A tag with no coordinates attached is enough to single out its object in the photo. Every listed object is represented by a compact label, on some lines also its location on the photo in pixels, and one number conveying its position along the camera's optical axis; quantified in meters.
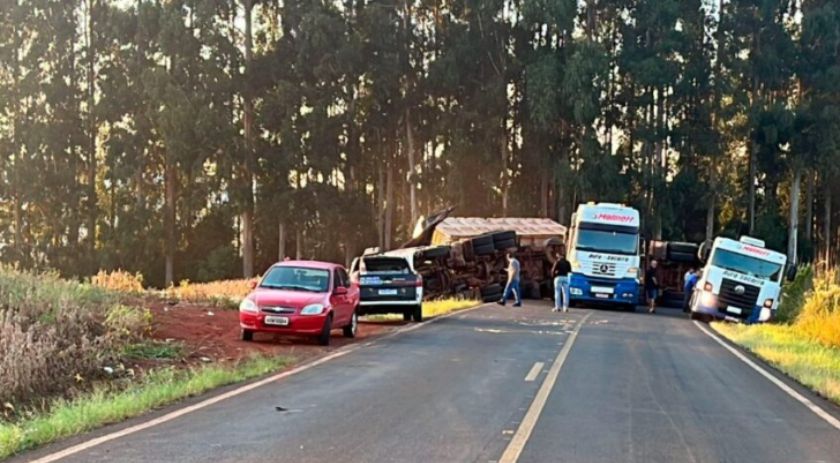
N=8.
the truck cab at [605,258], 34.28
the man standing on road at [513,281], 31.58
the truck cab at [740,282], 30.55
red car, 17.58
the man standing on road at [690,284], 36.59
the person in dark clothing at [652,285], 38.09
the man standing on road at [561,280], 30.00
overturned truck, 37.00
